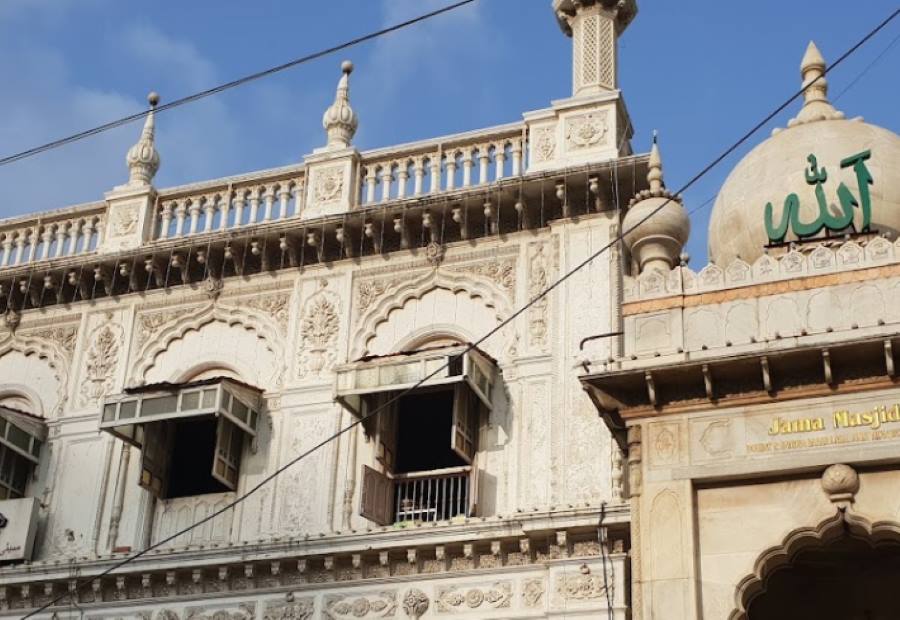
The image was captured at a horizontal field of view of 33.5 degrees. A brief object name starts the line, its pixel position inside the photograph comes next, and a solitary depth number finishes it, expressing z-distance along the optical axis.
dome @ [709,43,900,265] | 15.77
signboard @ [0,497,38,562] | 19.08
